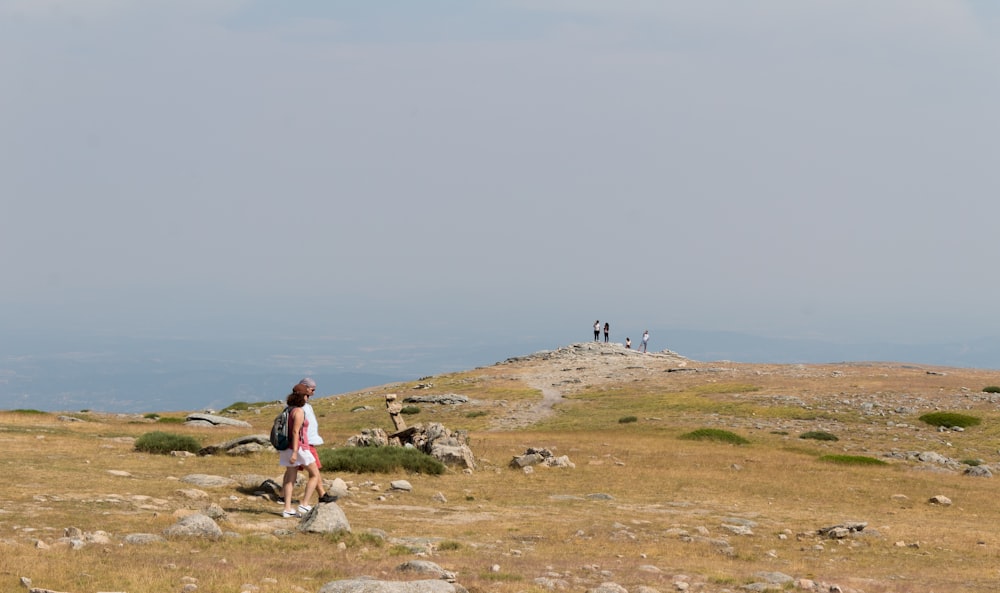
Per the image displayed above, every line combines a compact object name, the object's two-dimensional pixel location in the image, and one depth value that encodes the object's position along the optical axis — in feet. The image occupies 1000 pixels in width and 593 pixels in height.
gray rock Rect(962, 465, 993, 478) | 136.77
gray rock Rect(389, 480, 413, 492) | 95.81
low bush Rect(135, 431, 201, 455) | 118.73
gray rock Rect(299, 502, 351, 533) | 63.41
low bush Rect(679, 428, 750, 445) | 171.42
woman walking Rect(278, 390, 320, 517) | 70.59
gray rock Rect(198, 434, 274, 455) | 118.01
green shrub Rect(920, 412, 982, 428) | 188.96
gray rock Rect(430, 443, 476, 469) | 117.60
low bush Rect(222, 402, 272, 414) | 313.83
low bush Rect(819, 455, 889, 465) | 144.87
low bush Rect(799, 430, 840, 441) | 174.40
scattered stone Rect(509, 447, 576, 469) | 125.29
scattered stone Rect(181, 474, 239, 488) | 86.53
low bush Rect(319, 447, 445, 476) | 106.83
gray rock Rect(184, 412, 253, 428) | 207.49
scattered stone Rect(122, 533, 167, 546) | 56.76
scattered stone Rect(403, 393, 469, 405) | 262.26
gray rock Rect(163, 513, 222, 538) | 59.63
